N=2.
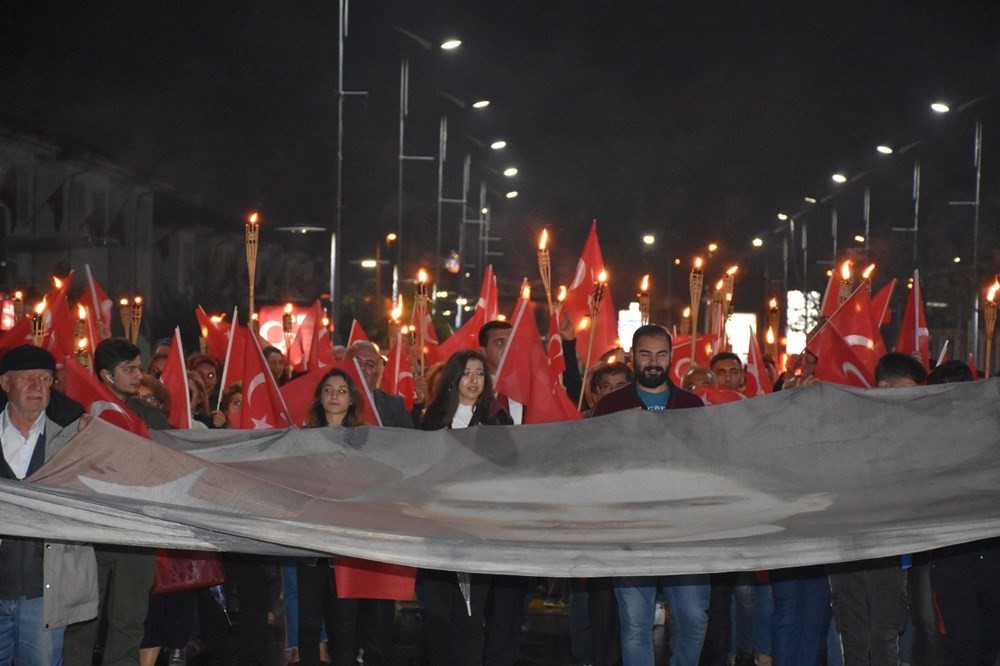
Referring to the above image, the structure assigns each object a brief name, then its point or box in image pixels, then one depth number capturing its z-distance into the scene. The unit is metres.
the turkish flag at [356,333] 14.87
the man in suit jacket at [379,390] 9.08
